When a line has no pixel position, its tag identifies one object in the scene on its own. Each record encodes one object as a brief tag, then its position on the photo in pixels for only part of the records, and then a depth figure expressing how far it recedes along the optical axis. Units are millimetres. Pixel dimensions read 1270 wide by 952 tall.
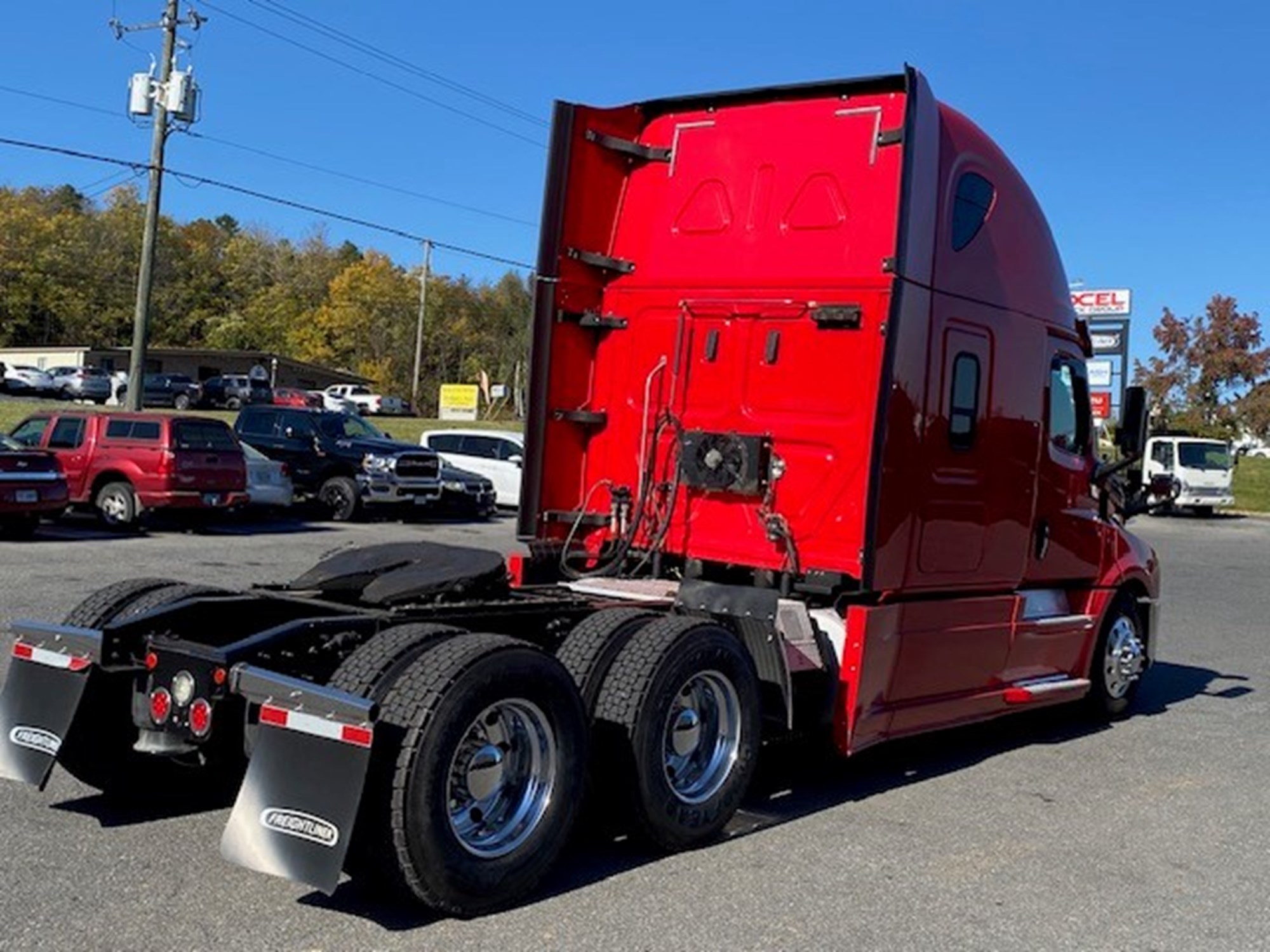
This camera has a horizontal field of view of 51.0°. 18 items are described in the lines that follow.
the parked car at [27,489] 17109
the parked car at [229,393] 64812
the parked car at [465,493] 25078
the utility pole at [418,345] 76125
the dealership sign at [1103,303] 58384
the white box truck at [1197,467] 37094
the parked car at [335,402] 65562
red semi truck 4586
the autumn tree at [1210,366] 64000
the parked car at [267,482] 21625
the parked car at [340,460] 23422
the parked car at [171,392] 59750
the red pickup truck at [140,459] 19266
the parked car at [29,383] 62781
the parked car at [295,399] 61338
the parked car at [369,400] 73312
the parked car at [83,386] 62500
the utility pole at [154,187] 27812
